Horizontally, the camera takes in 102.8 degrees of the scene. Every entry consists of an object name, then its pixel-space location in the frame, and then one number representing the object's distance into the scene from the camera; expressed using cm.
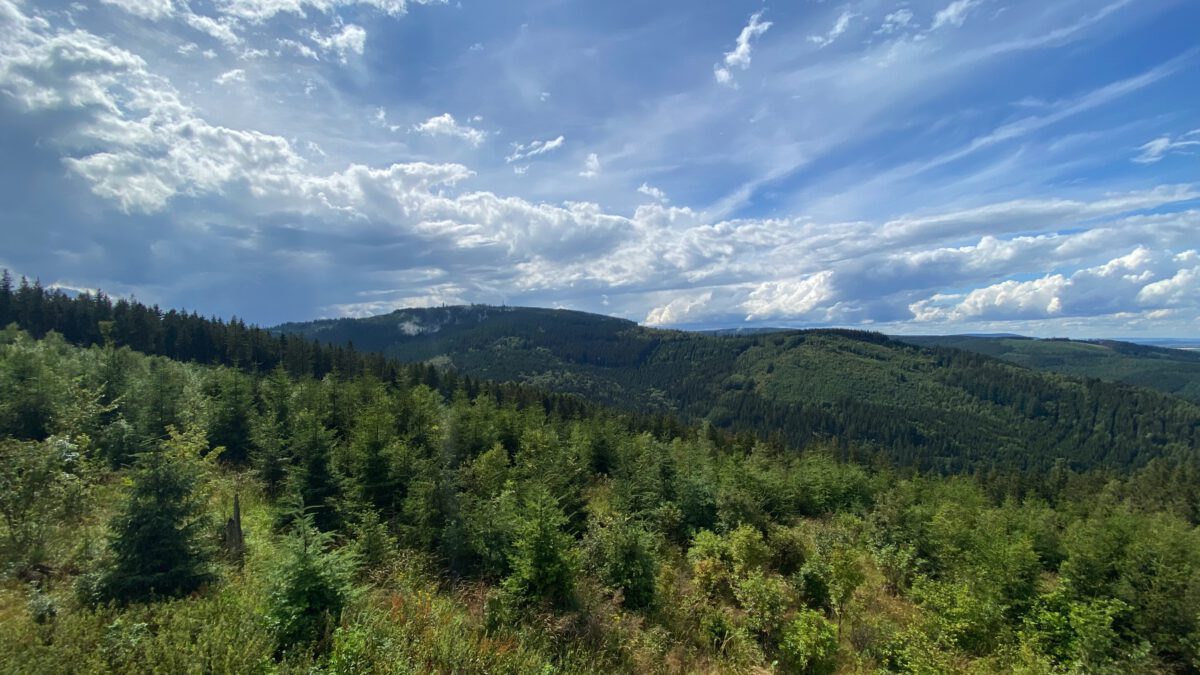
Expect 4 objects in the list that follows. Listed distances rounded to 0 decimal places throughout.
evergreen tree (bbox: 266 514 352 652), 909
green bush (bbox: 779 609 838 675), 1257
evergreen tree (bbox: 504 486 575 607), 1346
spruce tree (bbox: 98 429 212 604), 1007
